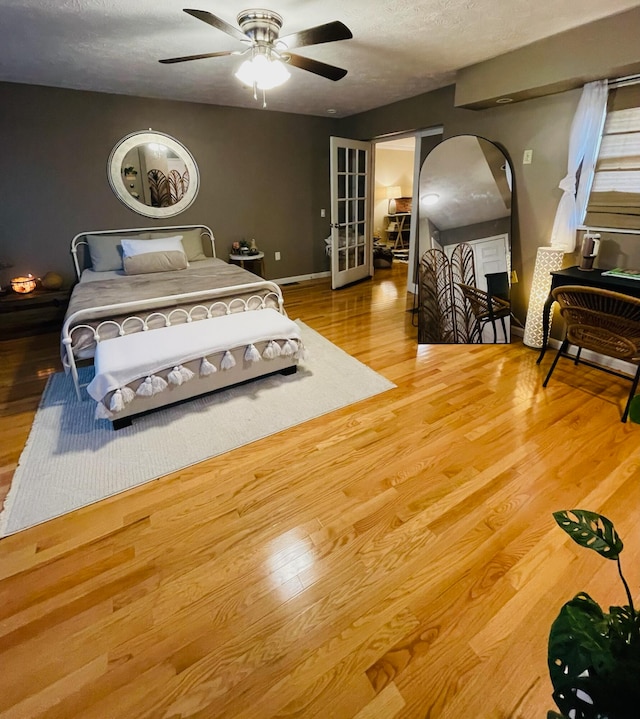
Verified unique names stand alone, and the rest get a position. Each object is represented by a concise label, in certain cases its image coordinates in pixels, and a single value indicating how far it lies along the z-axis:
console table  2.53
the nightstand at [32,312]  3.68
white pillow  3.88
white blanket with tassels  2.21
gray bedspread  2.54
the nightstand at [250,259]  4.92
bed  2.28
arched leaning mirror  3.40
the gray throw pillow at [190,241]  4.38
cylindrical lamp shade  3.04
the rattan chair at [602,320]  2.23
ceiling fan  2.04
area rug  1.88
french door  4.98
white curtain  2.69
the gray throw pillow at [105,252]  4.02
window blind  2.60
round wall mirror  4.22
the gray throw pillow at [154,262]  3.76
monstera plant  0.59
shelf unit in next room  7.83
